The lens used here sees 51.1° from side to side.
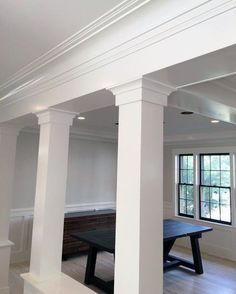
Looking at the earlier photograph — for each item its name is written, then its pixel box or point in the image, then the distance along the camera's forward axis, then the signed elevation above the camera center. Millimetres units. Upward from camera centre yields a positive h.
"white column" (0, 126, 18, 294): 3174 -221
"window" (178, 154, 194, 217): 5750 -204
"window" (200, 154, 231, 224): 5207 -197
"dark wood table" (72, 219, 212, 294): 3516 -965
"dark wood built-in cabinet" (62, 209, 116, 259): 4672 -988
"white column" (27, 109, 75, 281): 2076 -188
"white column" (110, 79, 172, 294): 1278 -74
